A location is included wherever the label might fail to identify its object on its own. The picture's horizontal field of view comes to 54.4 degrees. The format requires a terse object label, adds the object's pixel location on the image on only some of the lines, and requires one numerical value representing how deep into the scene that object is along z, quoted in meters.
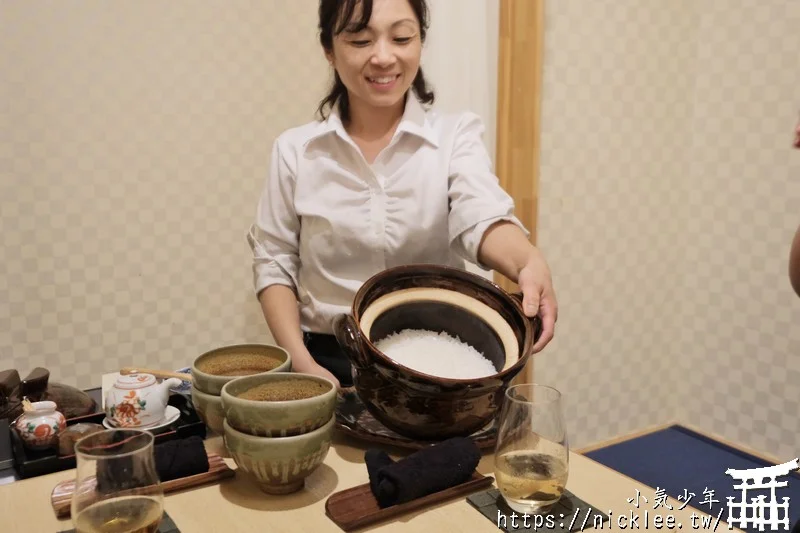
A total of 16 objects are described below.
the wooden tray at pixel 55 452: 1.17
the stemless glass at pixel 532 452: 1.00
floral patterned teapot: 1.24
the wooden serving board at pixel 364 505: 1.01
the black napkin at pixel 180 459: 1.12
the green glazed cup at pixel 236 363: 1.22
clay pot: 1.12
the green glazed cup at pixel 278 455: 1.04
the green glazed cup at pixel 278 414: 1.03
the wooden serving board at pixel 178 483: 1.05
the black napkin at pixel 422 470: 1.04
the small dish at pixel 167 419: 1.26
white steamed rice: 1.20
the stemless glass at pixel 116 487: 0.88
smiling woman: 1.63
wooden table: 1.02
